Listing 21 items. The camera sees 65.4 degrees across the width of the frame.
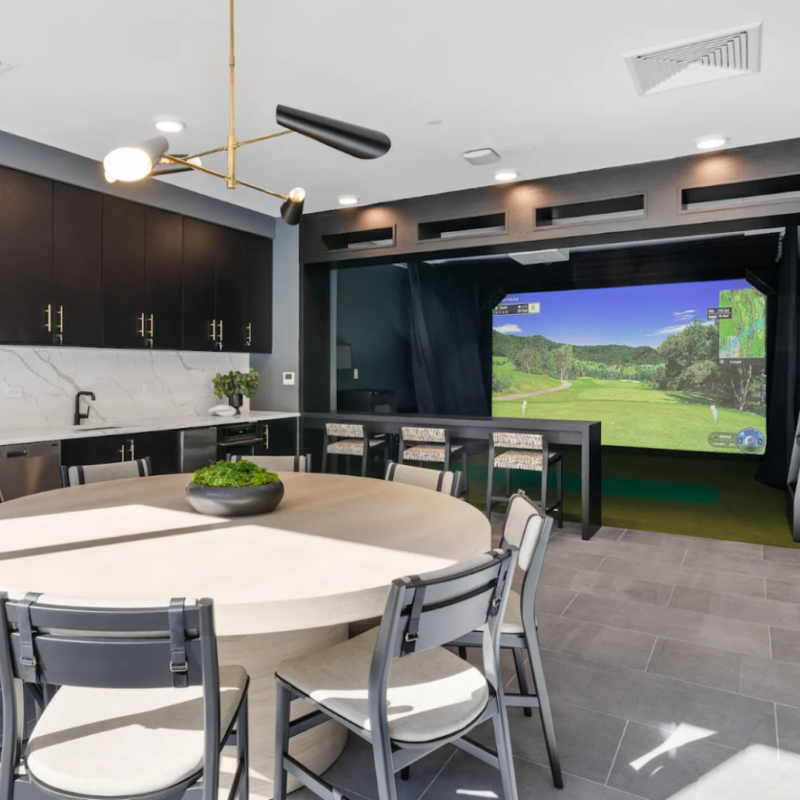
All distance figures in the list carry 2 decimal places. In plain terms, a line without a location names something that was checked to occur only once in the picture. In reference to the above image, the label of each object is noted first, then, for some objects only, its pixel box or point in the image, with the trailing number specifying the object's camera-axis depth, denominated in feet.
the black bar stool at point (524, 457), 15.39
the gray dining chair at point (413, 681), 4.39
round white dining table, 4.64
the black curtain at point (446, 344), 27.86
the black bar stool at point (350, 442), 17.46
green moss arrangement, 7.03
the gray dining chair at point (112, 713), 3.78
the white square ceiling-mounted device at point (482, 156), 13.47
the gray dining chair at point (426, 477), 9.20
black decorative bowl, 6.88
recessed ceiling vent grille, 8.99
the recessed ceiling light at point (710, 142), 12.81
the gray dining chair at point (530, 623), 6.04
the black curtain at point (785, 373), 20.85
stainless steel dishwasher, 12.08
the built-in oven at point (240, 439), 16.96
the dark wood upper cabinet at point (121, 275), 13.20
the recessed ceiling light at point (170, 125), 11.81
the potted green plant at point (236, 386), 18.44
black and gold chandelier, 6.45
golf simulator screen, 27.25
